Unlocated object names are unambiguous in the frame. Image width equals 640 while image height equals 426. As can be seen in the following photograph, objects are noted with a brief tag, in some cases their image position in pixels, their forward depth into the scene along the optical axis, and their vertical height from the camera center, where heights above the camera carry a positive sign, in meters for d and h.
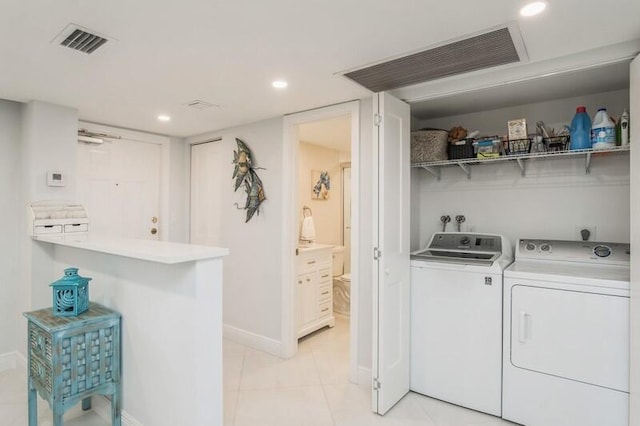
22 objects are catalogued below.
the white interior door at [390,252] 2.24 -0.27
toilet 4.33 -0.93
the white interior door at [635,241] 1.72 -0.14
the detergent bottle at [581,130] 2.16 +0.49
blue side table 1.78 -0.78
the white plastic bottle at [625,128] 1.99 +0.46
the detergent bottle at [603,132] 2.06 +0.46
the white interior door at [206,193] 3.82 +0.20
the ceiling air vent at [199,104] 2.78 +0.83
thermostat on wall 2.79 +0.25
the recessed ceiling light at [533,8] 1.43 +0.83
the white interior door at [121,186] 3.44 +0.24
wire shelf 2.12 +0.36
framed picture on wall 4.45 +0.33
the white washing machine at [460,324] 2.27 -0.75
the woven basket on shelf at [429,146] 2.70 +0.49
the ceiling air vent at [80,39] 1.67 +0.83
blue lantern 1.96 -0.48
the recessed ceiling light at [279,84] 2.34 +0.83
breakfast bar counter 1.70 -0.58
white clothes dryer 1.90 -0.72
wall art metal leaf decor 3.35 +0.30
